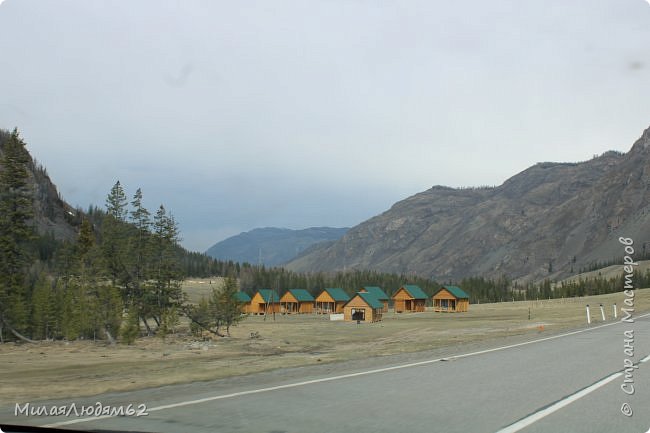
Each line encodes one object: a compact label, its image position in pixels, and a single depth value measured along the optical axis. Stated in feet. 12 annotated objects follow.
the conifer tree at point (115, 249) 204.33
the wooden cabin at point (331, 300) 410.52
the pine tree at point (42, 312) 205.67
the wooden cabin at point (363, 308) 286.66
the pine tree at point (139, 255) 205.65
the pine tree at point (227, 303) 187.21
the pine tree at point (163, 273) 205.46
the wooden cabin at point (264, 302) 428.56
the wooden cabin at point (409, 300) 380.17
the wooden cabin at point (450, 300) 364.99
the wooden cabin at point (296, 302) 433.48
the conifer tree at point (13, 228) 180.55
